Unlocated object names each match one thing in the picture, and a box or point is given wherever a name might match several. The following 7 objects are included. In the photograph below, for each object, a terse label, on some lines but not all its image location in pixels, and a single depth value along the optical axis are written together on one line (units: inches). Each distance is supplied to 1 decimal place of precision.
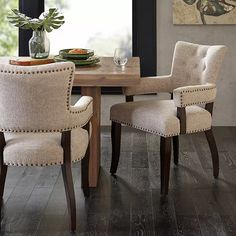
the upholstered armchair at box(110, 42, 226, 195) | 140.8
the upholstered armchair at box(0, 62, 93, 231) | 110.4
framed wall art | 202.4
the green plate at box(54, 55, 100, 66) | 148.8
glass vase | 153.5
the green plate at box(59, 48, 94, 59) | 150.6
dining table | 135.6
